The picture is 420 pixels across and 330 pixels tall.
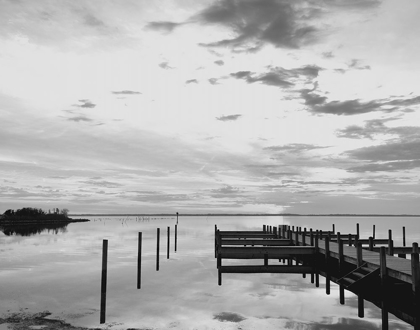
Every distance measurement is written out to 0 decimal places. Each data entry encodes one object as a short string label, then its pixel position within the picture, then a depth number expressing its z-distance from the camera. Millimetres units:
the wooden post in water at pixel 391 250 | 18703
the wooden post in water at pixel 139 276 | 23172
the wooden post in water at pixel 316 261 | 21344
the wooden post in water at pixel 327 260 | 19688
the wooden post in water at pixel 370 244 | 21717
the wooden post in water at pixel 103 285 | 16016
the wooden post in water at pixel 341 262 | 17672
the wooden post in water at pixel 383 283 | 14062
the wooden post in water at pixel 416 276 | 12445
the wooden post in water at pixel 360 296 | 16391
